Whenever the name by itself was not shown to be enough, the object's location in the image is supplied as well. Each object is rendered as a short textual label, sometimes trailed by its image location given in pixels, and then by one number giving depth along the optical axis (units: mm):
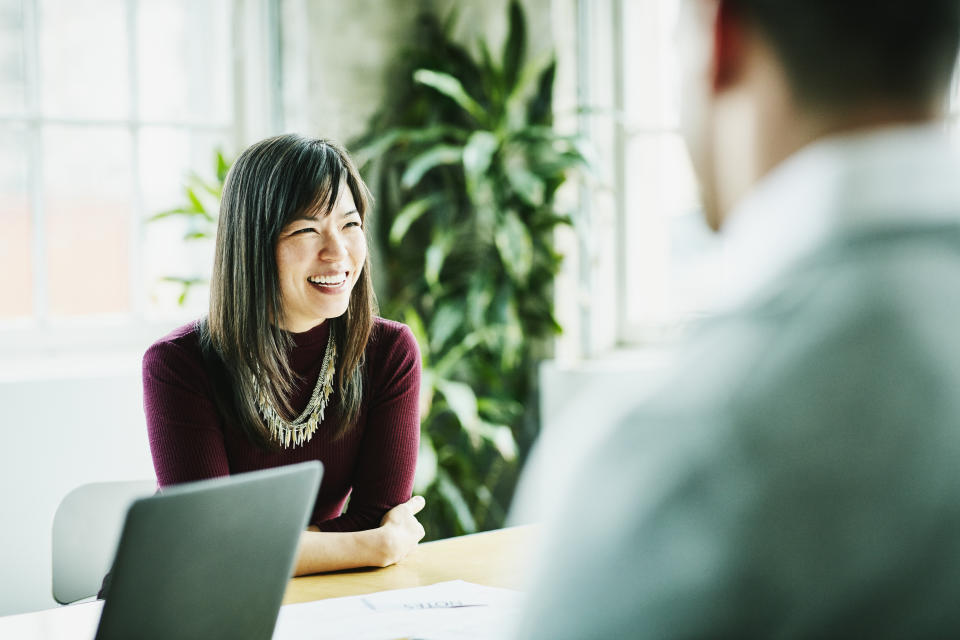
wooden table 2255
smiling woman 2422
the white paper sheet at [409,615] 2099
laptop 1718
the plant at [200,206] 3259
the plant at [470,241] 3365
